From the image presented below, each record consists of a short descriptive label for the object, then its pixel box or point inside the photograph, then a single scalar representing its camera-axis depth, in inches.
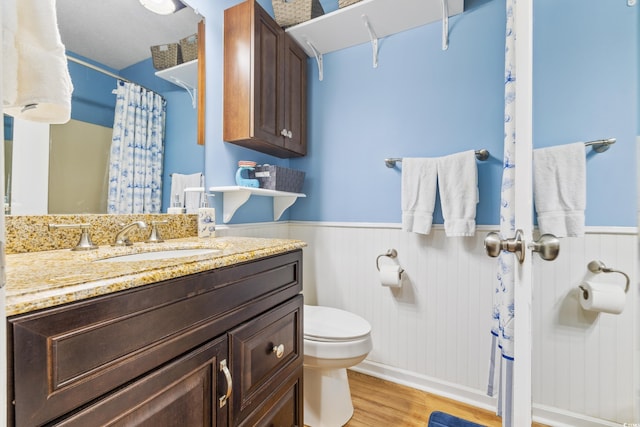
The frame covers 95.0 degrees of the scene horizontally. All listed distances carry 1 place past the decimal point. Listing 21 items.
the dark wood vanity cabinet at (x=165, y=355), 18.0
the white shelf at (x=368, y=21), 62.0
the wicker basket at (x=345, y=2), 63.8
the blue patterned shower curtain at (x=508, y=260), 38.5
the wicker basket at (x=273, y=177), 65.5
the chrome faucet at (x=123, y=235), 40.4
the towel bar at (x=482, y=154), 59.8
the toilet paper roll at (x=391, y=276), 65.6
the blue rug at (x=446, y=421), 54.1
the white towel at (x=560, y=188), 37.1
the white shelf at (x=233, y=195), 58.9
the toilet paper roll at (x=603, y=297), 21.8
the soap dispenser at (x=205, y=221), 54.0
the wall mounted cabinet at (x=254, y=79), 59.7
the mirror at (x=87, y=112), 36.4
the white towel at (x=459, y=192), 59.5
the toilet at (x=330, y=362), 51.8
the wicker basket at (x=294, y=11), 67.1
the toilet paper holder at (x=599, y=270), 20.5
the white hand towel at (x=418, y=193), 63.3
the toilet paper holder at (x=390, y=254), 69.4
